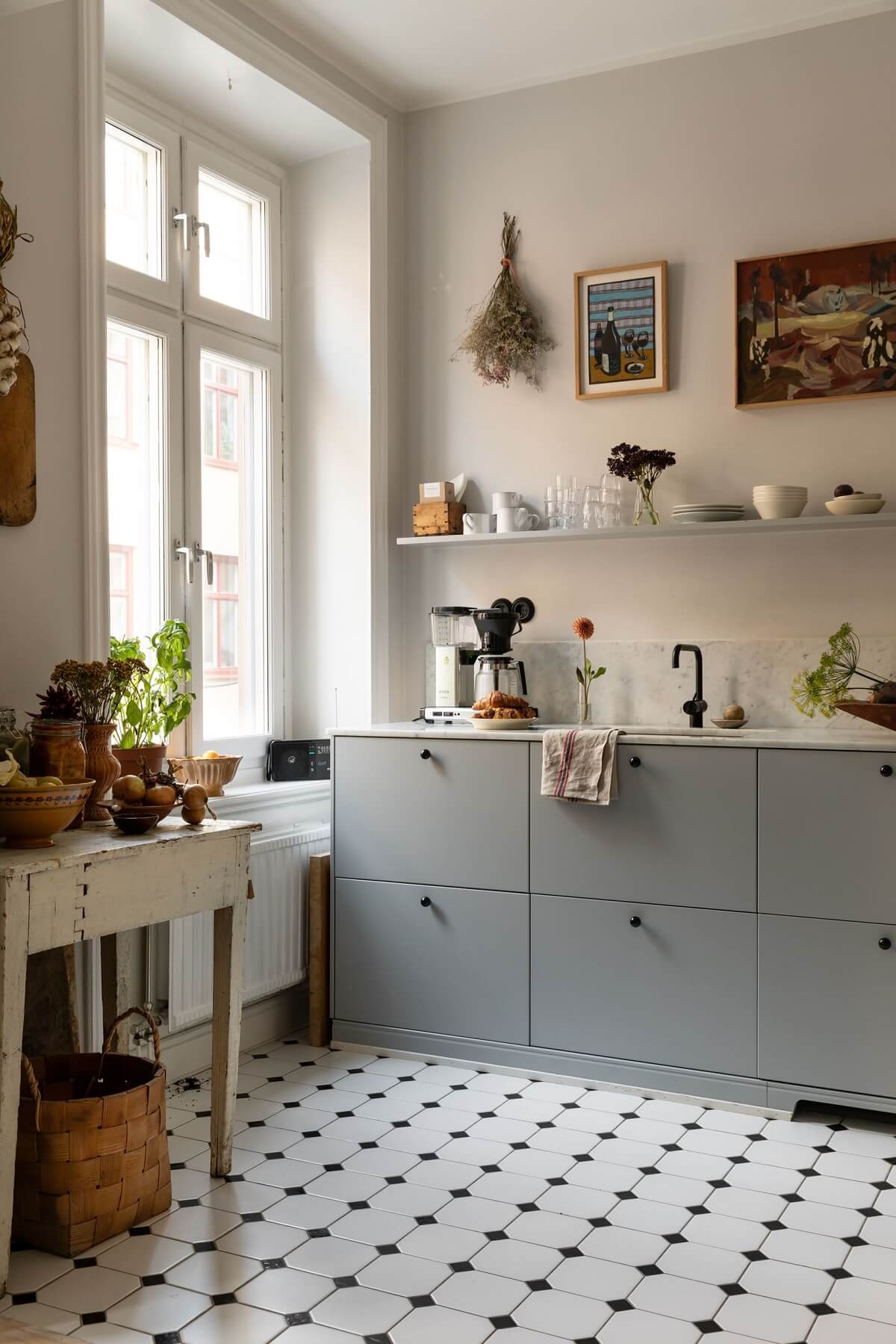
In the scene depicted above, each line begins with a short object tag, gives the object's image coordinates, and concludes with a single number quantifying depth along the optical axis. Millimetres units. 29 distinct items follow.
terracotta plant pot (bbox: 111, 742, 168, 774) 3020
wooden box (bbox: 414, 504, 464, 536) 4059
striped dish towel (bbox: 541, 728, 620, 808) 3328
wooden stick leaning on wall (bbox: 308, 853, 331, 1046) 3764
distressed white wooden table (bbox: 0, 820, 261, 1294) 2201
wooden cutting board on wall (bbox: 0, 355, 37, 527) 2768
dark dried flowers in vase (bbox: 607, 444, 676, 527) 3725
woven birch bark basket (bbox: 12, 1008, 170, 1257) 2395
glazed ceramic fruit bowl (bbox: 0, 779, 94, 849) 2322
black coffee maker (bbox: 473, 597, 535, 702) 3898
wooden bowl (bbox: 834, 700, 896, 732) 3240
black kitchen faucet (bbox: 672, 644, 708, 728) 3654
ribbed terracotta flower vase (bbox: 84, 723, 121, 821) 2729
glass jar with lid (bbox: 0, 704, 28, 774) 2520
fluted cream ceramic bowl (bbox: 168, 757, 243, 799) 3570
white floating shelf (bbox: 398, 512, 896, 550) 3448
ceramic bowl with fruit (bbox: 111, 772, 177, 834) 2562
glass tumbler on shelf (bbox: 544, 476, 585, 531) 3910
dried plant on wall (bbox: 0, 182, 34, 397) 2447
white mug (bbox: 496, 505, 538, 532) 3978
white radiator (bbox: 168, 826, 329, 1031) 3340
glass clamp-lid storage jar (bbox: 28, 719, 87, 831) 2547
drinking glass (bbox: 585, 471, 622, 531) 3842
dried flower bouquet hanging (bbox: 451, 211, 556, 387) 4023
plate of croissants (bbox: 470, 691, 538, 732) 3666
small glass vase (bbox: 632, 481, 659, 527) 3799
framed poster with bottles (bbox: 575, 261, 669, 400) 3846
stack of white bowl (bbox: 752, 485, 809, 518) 3521
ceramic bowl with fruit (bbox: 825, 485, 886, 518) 3400
